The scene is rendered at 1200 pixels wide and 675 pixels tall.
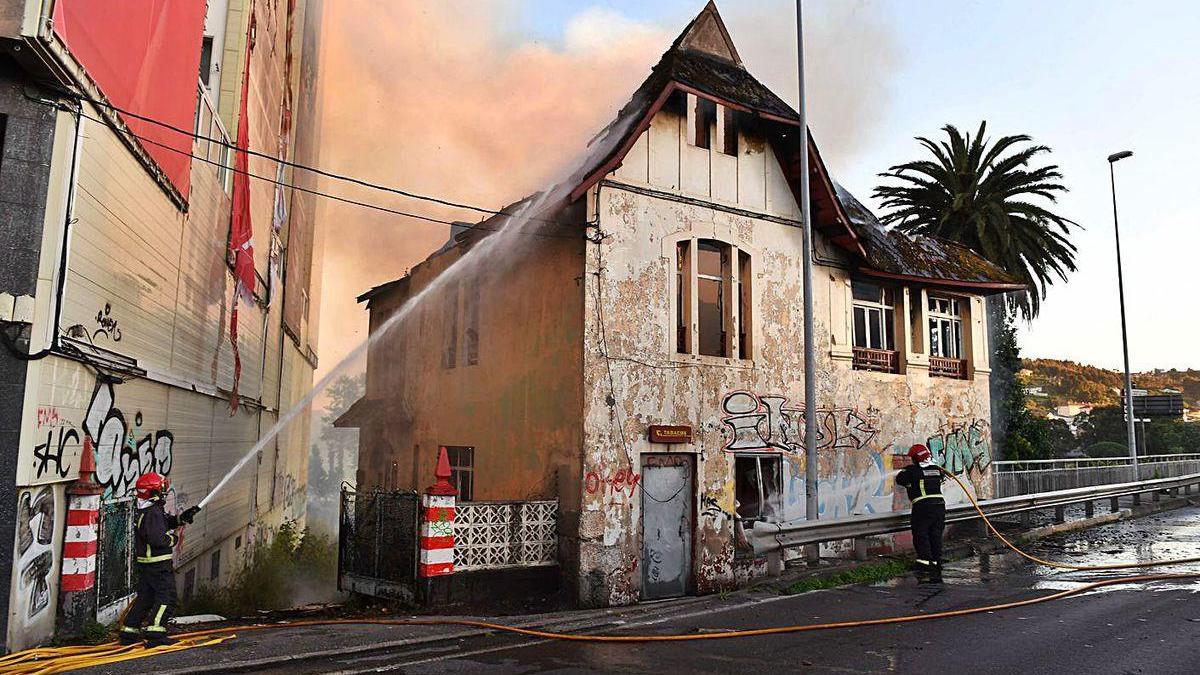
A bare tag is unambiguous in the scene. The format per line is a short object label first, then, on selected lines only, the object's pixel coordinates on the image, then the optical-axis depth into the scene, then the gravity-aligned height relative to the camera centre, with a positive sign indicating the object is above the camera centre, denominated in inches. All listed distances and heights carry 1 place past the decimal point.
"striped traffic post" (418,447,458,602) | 418.6 -44.8
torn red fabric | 634.8 +174.6
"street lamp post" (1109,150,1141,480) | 1009.6 +149.7
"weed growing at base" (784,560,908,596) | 446.9 -71.9
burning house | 500.4 +70.1
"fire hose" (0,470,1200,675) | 273.7 -75.2
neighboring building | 285.6 +70.7
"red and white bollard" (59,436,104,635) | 315.6 -41.3
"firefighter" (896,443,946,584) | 470.9 -37.6
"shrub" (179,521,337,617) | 566.3 -135.4
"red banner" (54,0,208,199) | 310.5 +167.1
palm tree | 1166.3 +347.1
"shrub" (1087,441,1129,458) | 1920.5 +6.0
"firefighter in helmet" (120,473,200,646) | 312.0 -48.9
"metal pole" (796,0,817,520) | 503.5 +45.7
